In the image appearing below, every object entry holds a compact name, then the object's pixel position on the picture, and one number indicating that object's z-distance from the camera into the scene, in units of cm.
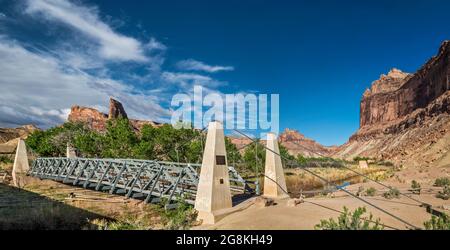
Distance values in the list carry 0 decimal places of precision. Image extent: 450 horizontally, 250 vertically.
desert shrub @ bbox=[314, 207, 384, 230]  625
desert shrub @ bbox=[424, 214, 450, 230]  679
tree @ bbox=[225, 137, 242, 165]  4566
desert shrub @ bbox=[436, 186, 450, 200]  1496
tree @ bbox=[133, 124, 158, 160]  3540
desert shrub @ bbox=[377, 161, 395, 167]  6042
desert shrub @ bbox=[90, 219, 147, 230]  841
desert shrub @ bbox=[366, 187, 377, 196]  1705
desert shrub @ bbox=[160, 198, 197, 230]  794
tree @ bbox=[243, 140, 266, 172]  4703
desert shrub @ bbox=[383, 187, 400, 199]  1513
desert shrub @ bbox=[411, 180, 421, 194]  1760
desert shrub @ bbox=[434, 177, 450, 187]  2099
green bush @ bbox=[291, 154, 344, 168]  6838
